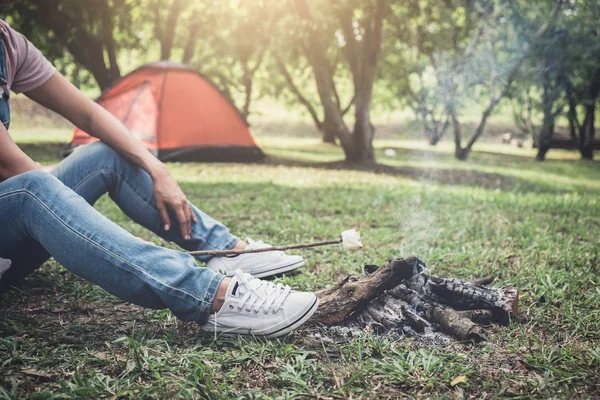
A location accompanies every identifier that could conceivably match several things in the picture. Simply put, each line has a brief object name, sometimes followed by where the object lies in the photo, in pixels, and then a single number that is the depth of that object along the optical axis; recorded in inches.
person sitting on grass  73.7
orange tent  386.3
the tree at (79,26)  471.5
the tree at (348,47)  383.6
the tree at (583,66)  414.0
